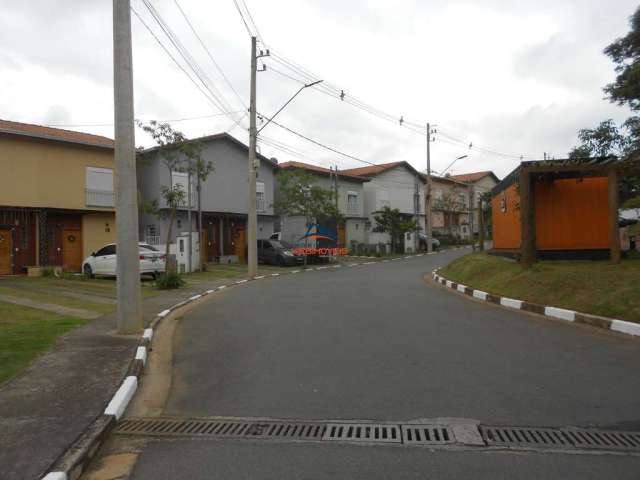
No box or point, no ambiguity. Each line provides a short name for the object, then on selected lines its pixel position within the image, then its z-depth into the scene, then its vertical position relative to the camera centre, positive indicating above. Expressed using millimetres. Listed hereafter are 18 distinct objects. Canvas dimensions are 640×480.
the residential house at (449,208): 55562 +3313
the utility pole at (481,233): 26531 +348
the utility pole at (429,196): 40188 +3253
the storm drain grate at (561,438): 4098 -1534
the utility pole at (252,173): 21875 +2806
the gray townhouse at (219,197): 29188 +2710
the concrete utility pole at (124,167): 8508 +1213
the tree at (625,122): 14445 +3440
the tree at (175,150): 20875 +3807
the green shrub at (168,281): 16812 -1124
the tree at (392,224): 38719 +1219
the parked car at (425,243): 46000 -219
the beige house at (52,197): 22938 +2204
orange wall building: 15430 +675
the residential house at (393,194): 44781 +4323
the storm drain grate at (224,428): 4434 -1547
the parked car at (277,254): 29562 -603
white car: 19812 -616
